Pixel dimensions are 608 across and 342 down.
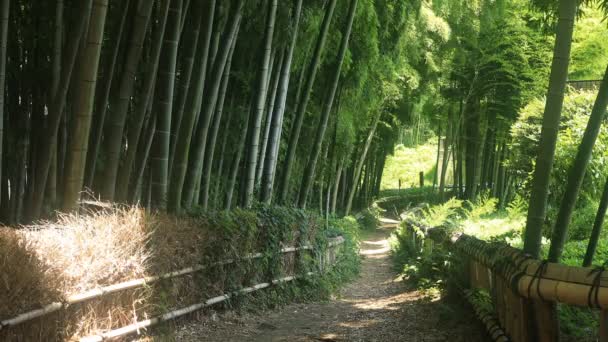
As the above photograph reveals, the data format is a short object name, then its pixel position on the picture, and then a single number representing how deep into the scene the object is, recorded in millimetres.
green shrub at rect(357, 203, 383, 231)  19619
